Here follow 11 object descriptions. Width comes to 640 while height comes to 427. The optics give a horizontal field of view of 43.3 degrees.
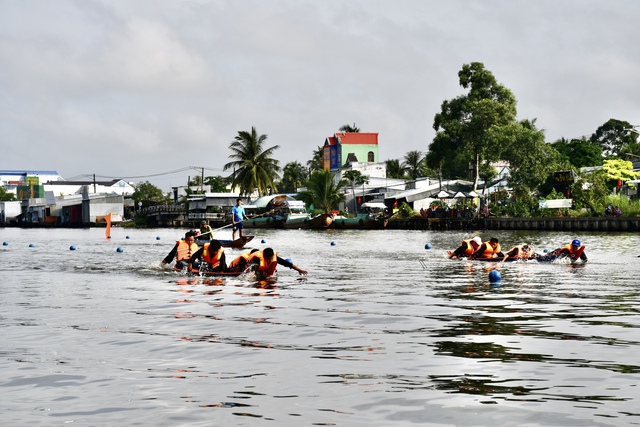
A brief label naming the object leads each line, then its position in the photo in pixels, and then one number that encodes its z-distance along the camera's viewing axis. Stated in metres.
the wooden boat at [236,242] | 42.91
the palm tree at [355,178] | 128.50
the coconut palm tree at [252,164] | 113.19
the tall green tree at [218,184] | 141.62
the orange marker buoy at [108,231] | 72.32
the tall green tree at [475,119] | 91.94
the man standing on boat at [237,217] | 44.22
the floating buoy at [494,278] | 23.84
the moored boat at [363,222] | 94.88
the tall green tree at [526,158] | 88.31
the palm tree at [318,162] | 169.12
